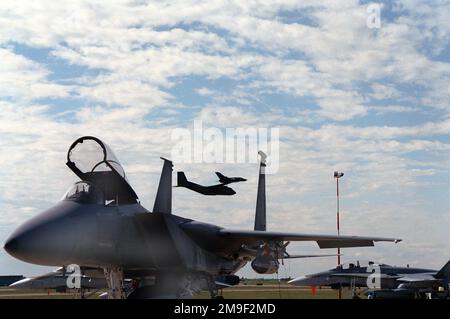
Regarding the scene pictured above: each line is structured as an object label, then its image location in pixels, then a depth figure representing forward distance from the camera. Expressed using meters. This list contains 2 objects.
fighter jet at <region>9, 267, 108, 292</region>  38.89
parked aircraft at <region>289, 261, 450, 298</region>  36.94
